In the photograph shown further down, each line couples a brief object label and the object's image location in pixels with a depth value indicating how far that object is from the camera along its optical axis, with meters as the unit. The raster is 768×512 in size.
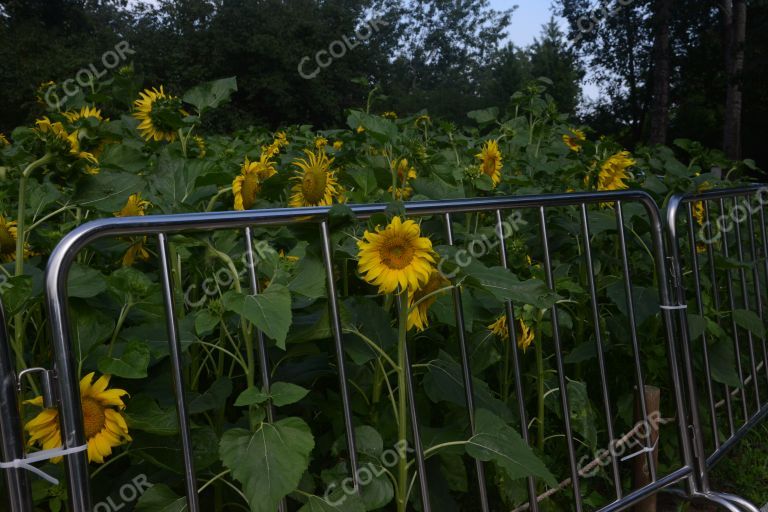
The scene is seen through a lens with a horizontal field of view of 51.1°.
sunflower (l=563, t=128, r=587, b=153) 4.55
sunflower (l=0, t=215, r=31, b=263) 1.93
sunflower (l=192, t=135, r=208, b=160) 2.87
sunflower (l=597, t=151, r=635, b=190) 3.26
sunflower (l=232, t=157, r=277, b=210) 2.22
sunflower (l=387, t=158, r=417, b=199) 2.57
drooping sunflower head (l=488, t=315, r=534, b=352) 2.49
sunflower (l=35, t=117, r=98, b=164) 1.69
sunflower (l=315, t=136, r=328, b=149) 3.77
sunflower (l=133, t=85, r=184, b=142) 2.45
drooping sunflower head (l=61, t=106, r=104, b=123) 2.75
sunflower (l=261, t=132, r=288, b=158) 3.35
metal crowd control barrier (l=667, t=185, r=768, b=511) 2.85
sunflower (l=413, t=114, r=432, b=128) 4.57
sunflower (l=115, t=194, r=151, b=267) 2.09
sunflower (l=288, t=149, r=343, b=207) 2.32
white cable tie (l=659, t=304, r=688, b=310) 2.77
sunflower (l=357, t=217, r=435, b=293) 1.68
